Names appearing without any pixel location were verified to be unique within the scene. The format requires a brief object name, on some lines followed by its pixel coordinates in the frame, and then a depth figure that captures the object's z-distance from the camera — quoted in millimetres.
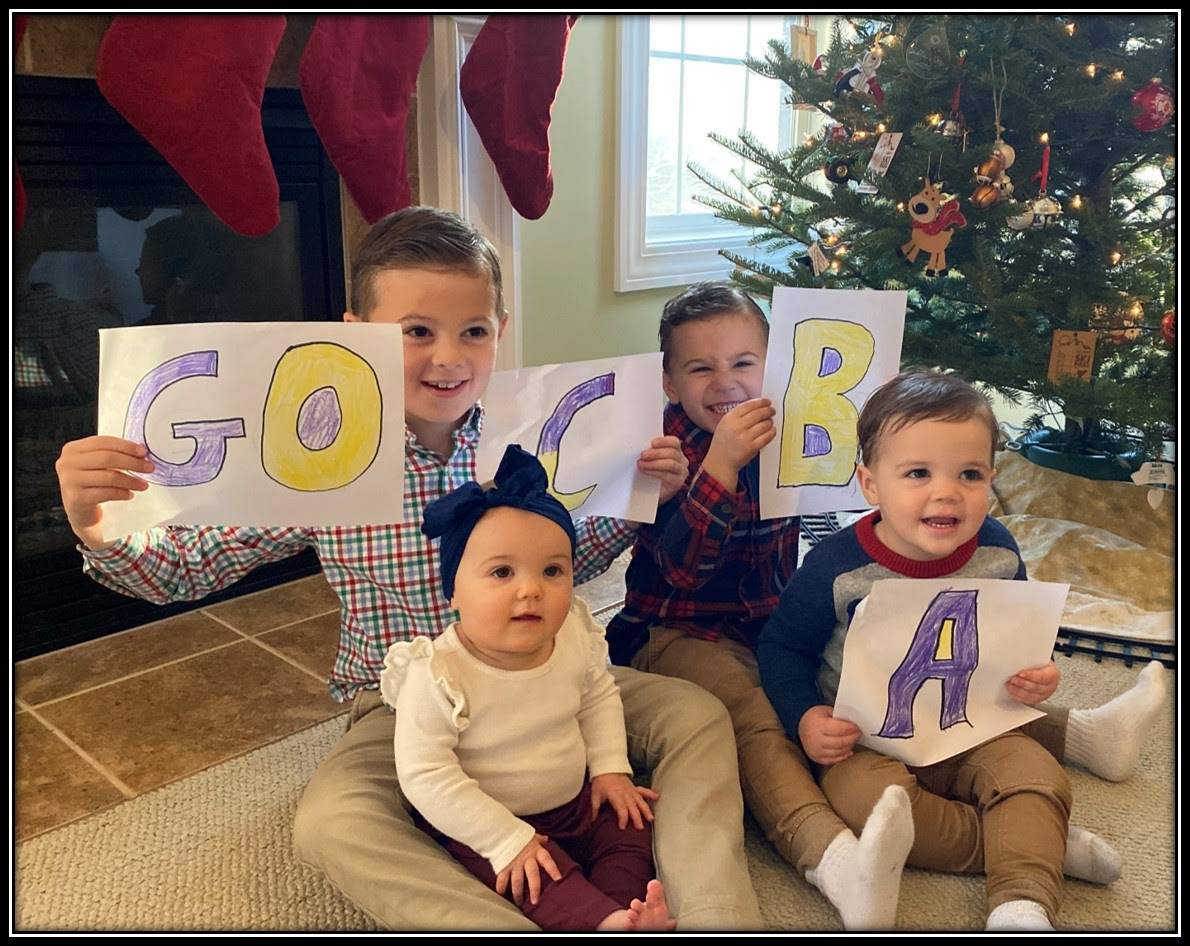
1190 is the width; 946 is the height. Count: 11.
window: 2531
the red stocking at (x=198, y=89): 1316
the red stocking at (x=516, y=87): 1714
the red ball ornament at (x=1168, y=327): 1647
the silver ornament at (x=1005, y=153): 1711
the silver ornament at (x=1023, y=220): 1723
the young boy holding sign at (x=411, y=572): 908
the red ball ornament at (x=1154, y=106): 1620
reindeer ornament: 1757
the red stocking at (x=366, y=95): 1533
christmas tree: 1689
